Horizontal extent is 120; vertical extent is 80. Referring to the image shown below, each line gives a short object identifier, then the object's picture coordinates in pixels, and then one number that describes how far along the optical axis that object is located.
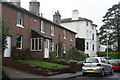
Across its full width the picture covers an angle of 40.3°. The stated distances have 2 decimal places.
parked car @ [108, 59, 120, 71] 18.47
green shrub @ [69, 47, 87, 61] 28.01
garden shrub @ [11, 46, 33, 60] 16.83
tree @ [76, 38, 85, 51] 37.23
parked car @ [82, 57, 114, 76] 13.41
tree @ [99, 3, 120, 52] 41.02
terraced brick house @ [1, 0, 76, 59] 16.91
